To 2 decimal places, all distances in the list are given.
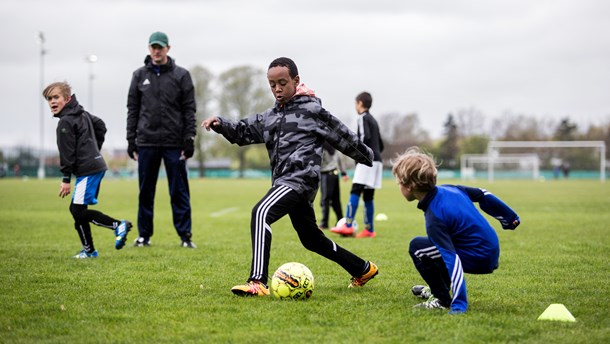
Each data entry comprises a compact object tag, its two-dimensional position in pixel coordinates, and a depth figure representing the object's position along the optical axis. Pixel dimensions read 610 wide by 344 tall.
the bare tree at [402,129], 87.69
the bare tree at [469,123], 90.44
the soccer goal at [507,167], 66.51
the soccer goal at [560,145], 65.29
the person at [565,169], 66.04
